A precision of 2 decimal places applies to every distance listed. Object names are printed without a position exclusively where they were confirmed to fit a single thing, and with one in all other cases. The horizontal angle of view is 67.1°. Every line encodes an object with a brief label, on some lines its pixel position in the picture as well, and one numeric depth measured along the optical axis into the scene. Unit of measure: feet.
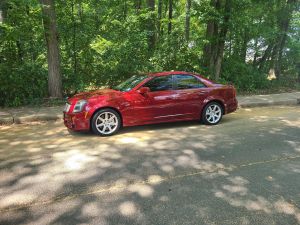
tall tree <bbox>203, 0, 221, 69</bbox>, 32.83
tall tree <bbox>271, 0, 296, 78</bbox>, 39.57
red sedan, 17.24
